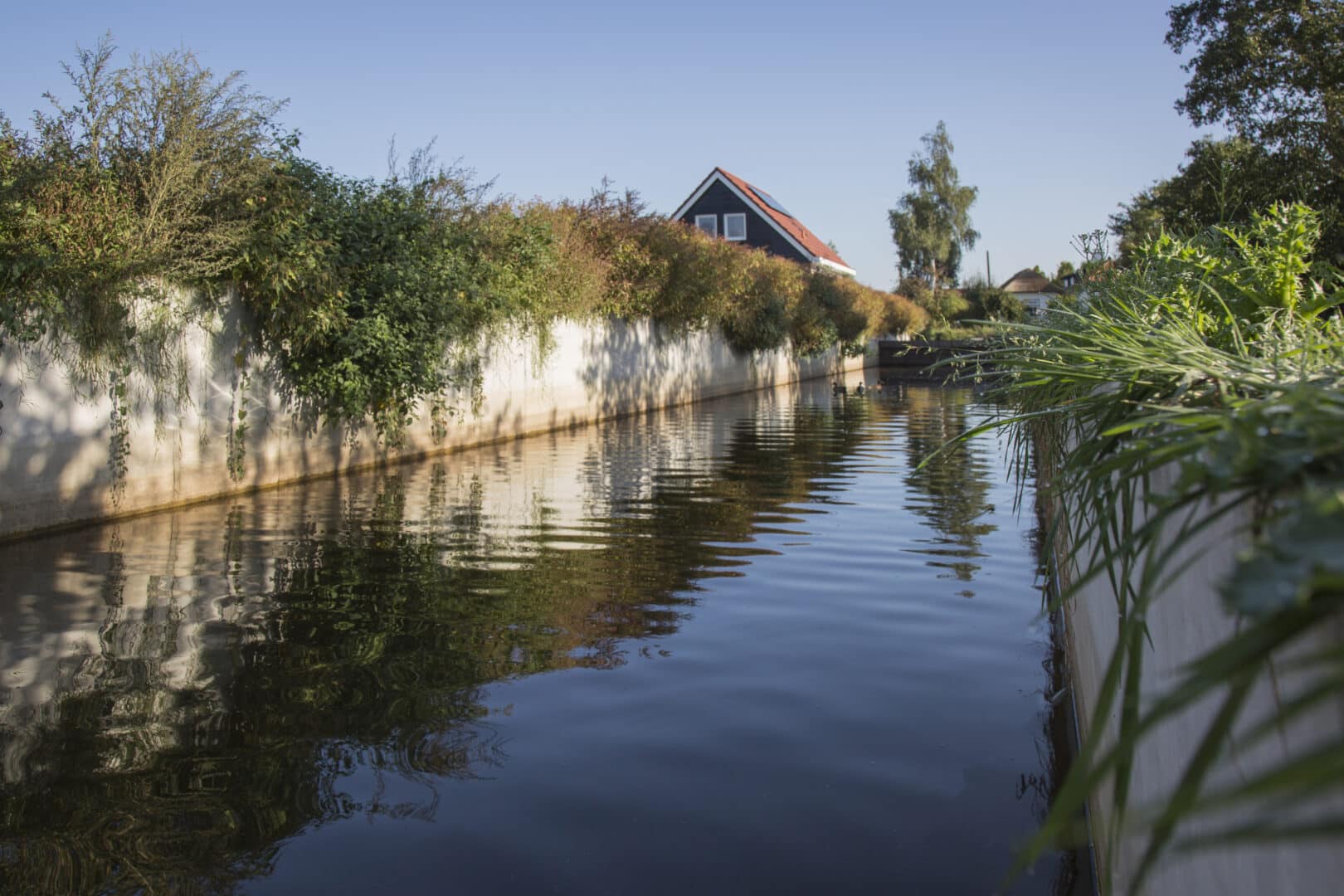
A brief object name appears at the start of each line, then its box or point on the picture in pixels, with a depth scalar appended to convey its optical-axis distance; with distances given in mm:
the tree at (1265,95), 20297
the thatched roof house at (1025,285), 83675
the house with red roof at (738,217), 51250
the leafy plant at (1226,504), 870
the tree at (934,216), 68125
